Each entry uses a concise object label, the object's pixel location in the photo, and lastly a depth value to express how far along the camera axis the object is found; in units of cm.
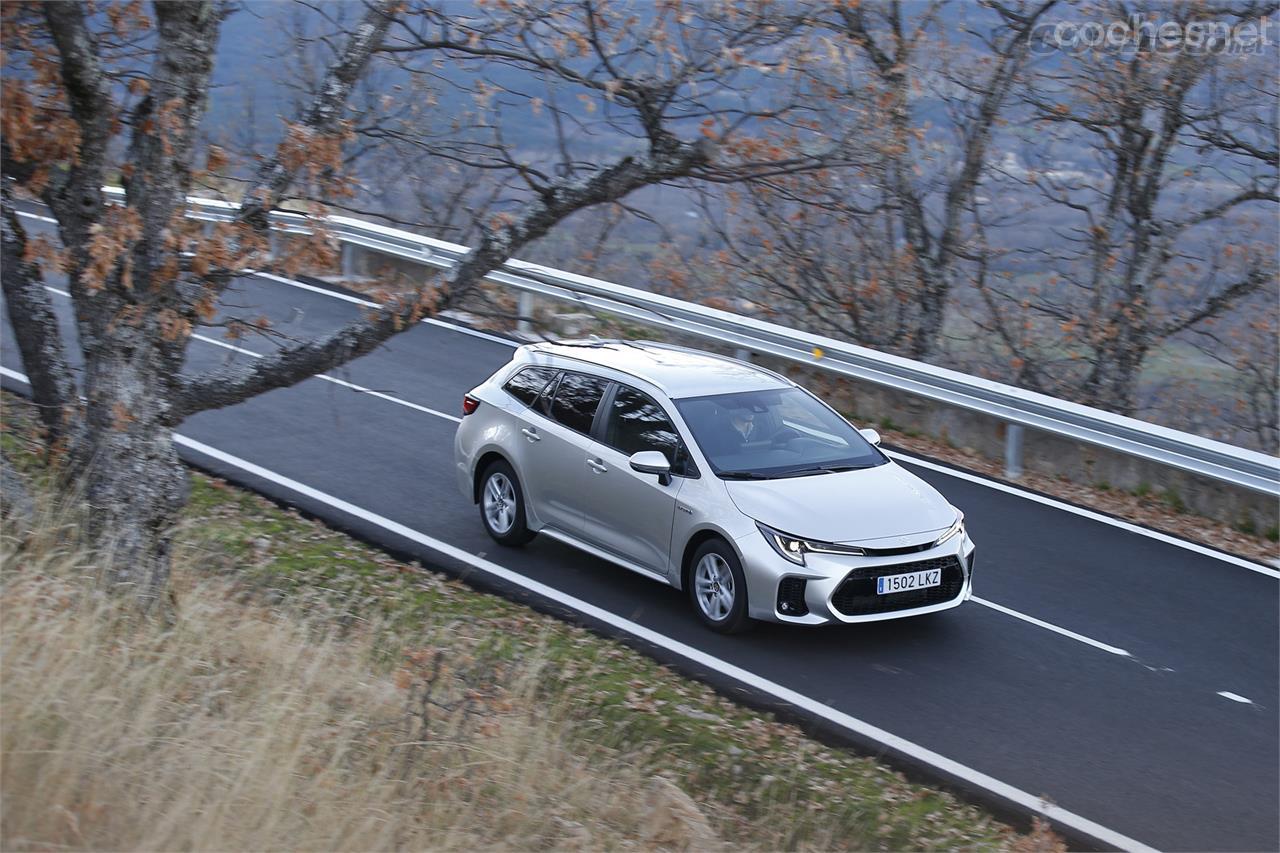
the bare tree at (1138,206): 1822
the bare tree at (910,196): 1847
